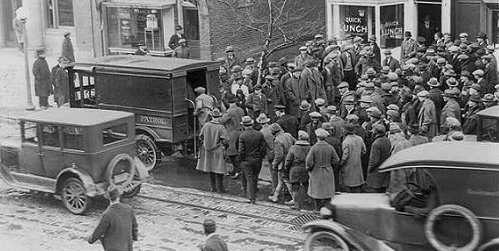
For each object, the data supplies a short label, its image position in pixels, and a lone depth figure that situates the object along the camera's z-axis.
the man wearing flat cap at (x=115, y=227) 12.40
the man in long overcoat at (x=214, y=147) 18.17
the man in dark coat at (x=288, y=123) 18.31
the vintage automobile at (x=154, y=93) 19.44
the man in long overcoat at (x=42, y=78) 25.34
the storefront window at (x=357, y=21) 28.94
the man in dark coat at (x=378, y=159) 16.23
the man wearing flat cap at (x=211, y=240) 11.55
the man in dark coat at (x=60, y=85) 24.22
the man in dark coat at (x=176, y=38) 28.72
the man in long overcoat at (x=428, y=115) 18.19
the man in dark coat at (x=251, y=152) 17.22
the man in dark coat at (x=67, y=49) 28.99
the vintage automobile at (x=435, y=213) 12.09
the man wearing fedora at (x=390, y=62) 23.12
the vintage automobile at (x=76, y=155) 16.56
